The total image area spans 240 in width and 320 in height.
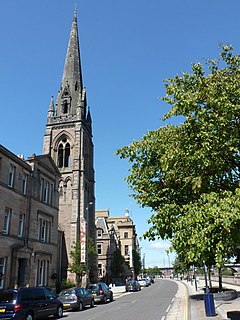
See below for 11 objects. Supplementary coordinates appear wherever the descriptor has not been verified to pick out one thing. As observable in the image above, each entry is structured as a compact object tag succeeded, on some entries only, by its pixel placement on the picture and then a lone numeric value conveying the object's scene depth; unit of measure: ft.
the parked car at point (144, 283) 190.39
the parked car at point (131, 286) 142.81
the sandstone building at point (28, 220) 82.94
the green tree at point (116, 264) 211.00
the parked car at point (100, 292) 87.45
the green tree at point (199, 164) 28.68
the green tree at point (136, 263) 300.81
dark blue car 48.62
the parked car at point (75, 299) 70.63
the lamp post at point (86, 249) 138.00
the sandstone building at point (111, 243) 225.15
